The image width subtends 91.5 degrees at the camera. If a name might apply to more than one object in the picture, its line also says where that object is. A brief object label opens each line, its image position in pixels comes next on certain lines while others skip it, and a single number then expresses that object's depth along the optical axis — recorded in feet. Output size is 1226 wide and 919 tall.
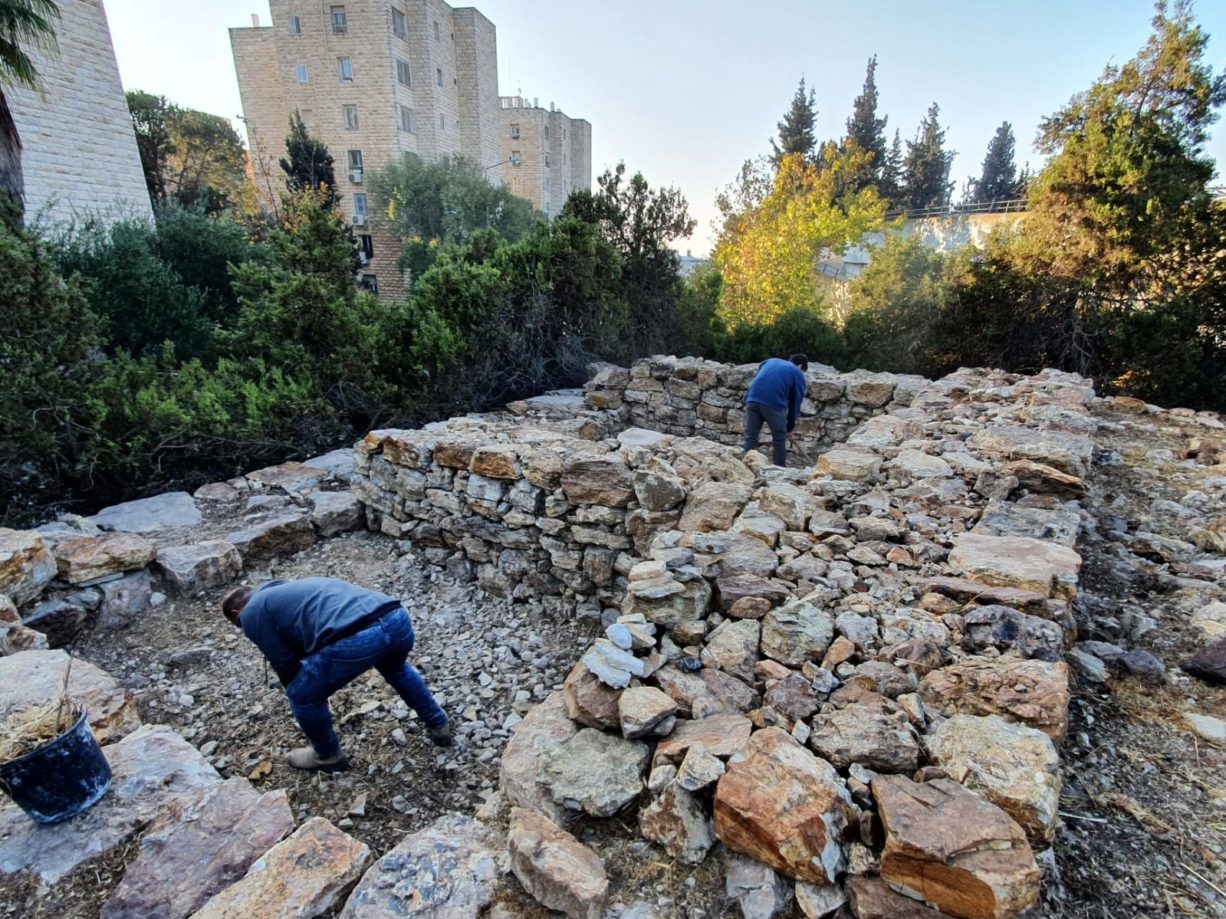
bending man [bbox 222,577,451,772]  8.19
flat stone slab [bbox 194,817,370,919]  5.15
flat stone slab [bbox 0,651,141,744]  7.91
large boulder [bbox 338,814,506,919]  5.06
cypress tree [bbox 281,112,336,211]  65.72
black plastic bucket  6.06
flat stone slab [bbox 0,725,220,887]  6.13
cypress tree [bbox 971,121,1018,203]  123.75
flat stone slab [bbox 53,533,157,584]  12.05
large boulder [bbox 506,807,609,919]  4.80
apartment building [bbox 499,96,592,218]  119.24
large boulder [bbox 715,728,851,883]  4.70
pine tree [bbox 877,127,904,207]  109.91
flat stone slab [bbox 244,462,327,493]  17.26
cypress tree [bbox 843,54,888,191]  106.22
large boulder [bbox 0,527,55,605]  11.04
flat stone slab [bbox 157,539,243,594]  13.04
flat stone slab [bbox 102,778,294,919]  5.60
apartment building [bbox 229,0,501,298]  78.18
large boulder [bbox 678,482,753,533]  10.87
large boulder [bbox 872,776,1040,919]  4.19
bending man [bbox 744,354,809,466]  18.93
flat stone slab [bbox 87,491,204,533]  14.73
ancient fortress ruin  4.85
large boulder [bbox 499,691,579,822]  5.84
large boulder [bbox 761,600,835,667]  6.97
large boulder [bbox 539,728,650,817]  5.61
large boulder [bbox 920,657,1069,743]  5.67
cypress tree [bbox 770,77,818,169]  100.68
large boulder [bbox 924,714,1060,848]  4.78
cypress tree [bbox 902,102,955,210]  111.45
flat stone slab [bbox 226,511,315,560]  14.38
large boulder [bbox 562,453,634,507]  12.66
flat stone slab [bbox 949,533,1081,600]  7.64
